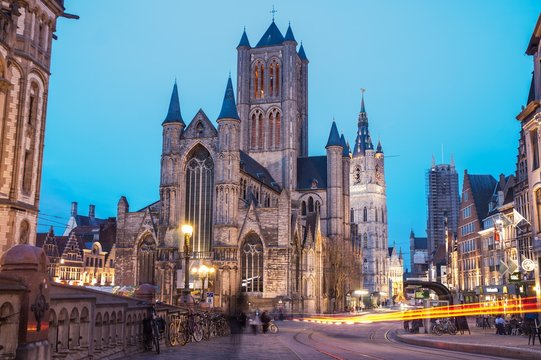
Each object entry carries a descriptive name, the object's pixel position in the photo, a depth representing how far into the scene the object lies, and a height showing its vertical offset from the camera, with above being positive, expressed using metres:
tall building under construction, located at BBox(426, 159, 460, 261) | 139.50 +20.88
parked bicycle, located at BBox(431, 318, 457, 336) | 30.36 -1.60
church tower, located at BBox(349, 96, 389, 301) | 143.62 +18.55
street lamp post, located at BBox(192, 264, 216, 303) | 53.77 +1.95
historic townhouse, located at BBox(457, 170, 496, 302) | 64.06 +7.50
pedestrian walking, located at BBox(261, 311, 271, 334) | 32.84 -1.43
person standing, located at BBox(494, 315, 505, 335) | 30.52 -1.48
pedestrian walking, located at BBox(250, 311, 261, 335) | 32.44 -1.51
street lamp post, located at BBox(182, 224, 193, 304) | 27.11 +1.77
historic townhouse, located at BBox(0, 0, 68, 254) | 22.94 +7.01
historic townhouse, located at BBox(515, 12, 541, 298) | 26.56 +6.82
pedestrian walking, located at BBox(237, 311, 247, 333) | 27.95 -1.15
